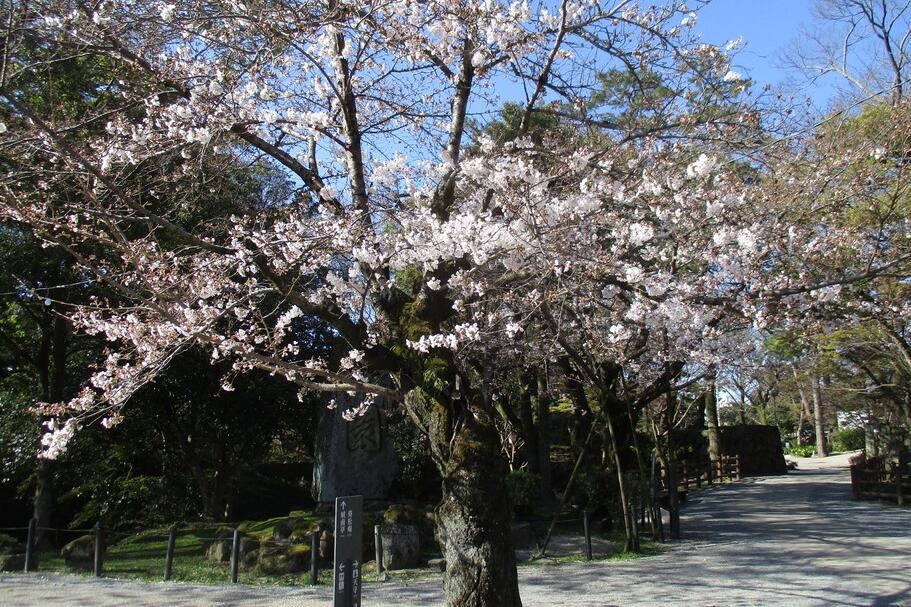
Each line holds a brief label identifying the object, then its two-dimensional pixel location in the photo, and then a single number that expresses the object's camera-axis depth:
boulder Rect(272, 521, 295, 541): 10.74
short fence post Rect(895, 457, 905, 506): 15.89
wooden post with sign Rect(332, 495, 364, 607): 5.28
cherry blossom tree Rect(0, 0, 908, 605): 5.70
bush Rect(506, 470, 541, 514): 13.29
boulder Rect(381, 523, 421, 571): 9.91
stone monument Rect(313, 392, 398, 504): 12.73
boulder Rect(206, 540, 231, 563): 10.45
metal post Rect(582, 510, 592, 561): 10.20
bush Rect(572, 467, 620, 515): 12.79
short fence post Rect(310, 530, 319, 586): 8.98
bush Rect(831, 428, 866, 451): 40.47
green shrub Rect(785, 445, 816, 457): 43.66
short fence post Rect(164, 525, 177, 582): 9.30
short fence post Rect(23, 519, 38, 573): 10.08
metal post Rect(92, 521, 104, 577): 9.62
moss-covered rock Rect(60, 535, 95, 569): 10.60
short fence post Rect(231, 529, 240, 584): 9.14
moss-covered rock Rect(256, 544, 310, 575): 9.65
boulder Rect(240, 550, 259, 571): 9.80
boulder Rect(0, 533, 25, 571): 10.21
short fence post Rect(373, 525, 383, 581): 9.32
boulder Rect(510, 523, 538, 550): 11.36
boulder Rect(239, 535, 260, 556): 10.08
